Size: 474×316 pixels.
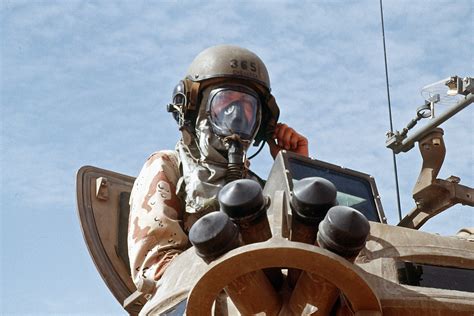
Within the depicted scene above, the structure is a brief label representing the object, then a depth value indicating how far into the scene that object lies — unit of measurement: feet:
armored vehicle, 16.90
